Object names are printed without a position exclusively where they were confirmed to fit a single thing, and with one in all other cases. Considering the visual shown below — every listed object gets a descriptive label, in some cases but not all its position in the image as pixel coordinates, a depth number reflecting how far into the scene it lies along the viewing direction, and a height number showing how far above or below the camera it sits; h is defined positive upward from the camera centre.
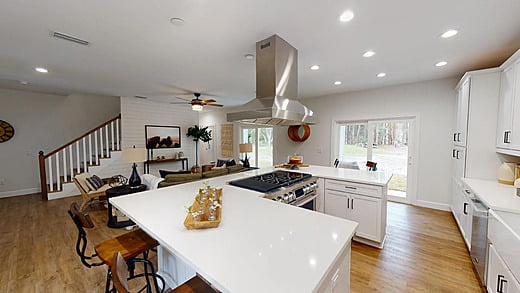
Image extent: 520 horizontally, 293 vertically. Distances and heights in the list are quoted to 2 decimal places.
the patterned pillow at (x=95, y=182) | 4.02 -0.93
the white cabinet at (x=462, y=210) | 2.48 -1.02
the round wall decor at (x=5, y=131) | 4.77 +0.16
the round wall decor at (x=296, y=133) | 5.68 +0.16
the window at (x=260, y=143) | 6.79 -0.17
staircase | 4.66 -0.53
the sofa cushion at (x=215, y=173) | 3.42 -0.63
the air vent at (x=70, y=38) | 2.15 +1.13
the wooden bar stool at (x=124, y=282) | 0.84 -0.65
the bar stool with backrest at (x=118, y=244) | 1.46 -0.85
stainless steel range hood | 2.05 +0.62
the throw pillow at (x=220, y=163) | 5.88 -0.75
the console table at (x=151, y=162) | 6.16 -0.76
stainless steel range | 2.09 -0.54
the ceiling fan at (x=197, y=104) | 4.77 +0.84
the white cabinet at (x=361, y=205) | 2.48 -0.89
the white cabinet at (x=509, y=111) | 2.13 +0.32
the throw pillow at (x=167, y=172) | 3.86 -0.68
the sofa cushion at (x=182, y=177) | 3.10 -0.63
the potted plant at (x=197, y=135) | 7.10 +0.11
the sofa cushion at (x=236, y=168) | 3.99 -0.64
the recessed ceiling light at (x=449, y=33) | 2.09 +1.14
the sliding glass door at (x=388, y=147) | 4.23 -0.20
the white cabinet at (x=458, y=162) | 2.86 -0.36
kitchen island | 0.81 -0.56
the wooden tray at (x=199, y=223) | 1.21 -0.53
